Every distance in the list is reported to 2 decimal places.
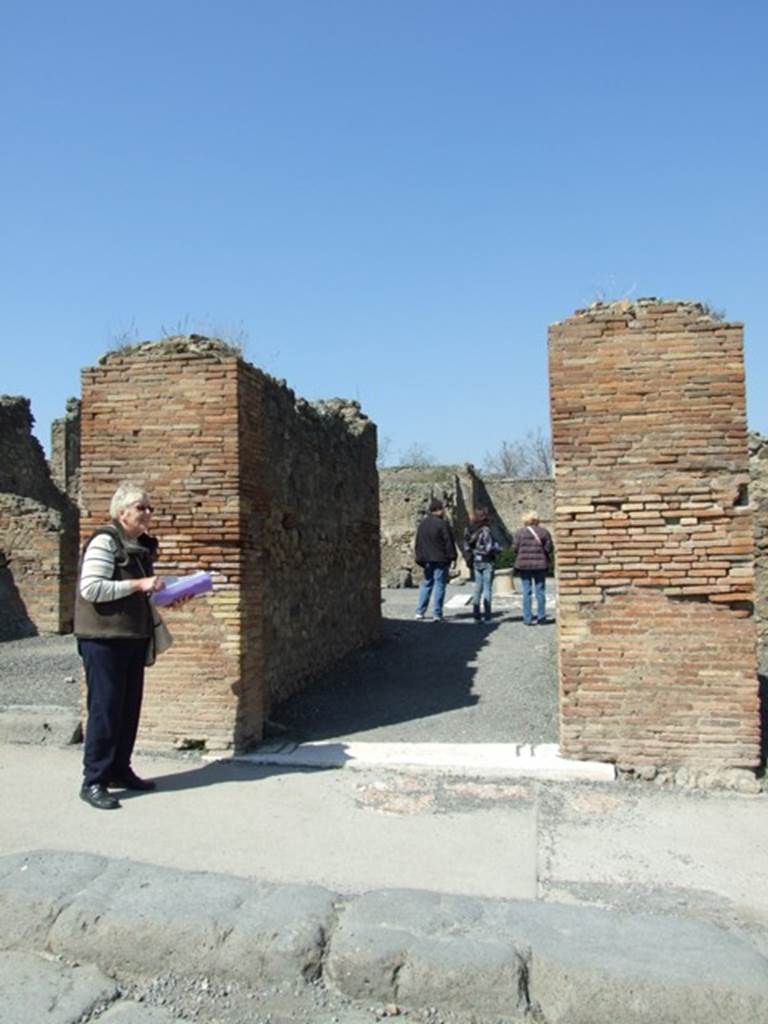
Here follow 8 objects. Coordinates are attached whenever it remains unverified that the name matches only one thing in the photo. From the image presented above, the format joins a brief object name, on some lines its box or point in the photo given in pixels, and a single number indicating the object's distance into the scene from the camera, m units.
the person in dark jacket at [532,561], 12.34
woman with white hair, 5.15
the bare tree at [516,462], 65.88
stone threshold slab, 5.78
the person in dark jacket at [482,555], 13.21
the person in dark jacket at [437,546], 12.91
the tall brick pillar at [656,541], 5.70
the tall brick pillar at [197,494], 6.36
